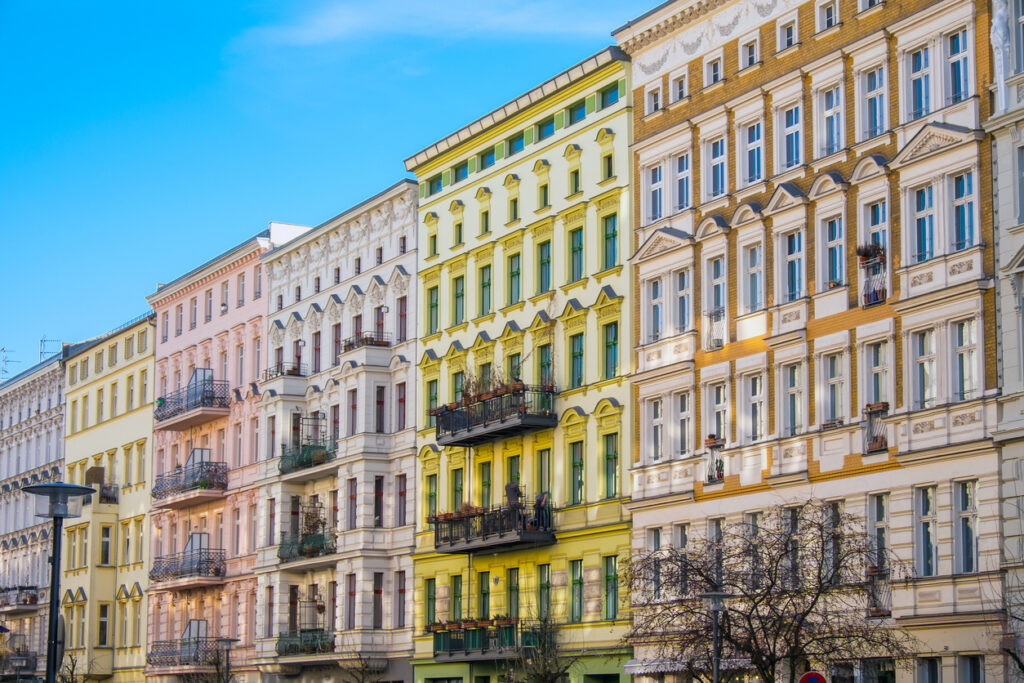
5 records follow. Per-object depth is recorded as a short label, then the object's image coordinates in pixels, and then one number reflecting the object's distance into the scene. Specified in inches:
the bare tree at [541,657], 1910.7
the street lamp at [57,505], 1277.1
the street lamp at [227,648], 2377.0
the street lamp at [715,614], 1300.4
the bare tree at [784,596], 1395.2
